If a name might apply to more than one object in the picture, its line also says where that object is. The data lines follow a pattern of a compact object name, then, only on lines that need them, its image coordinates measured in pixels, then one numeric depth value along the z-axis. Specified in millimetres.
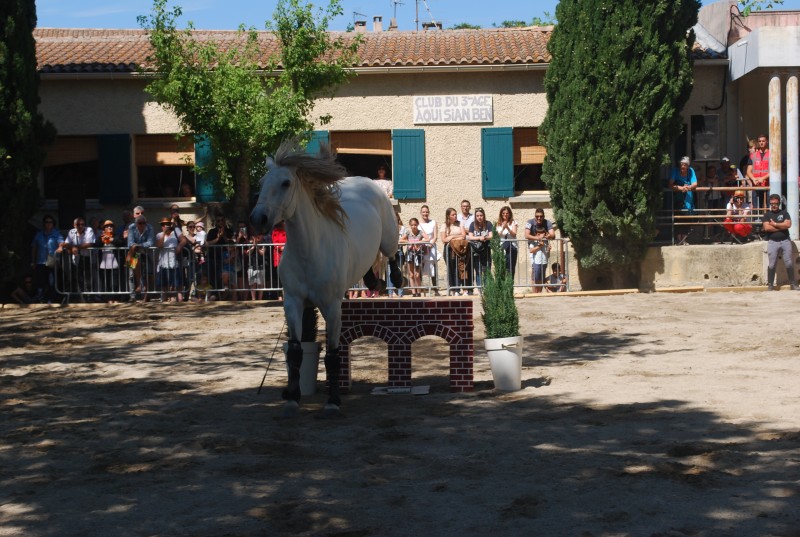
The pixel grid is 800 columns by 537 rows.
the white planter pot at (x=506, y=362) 10688
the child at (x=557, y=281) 20484
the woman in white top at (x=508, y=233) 20062
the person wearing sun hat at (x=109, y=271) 20188
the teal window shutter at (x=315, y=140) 23297
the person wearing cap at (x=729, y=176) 22125
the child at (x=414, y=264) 20031
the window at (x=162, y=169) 24188
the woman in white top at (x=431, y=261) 20078
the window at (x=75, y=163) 24188
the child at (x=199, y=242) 20120
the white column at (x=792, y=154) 21469
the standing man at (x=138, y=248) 20125
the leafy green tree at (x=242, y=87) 20641
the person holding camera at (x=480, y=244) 20047
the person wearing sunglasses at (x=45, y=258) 20359
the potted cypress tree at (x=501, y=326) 10703
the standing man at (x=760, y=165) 22062
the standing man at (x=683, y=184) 21703
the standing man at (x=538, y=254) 20438
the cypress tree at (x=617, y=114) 20719
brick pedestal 10758
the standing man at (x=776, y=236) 20219
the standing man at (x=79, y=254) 20188
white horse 9516
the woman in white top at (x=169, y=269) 20062
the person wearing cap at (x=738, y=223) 21297
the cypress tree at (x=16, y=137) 20594
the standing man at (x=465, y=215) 20953
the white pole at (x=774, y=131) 21609
